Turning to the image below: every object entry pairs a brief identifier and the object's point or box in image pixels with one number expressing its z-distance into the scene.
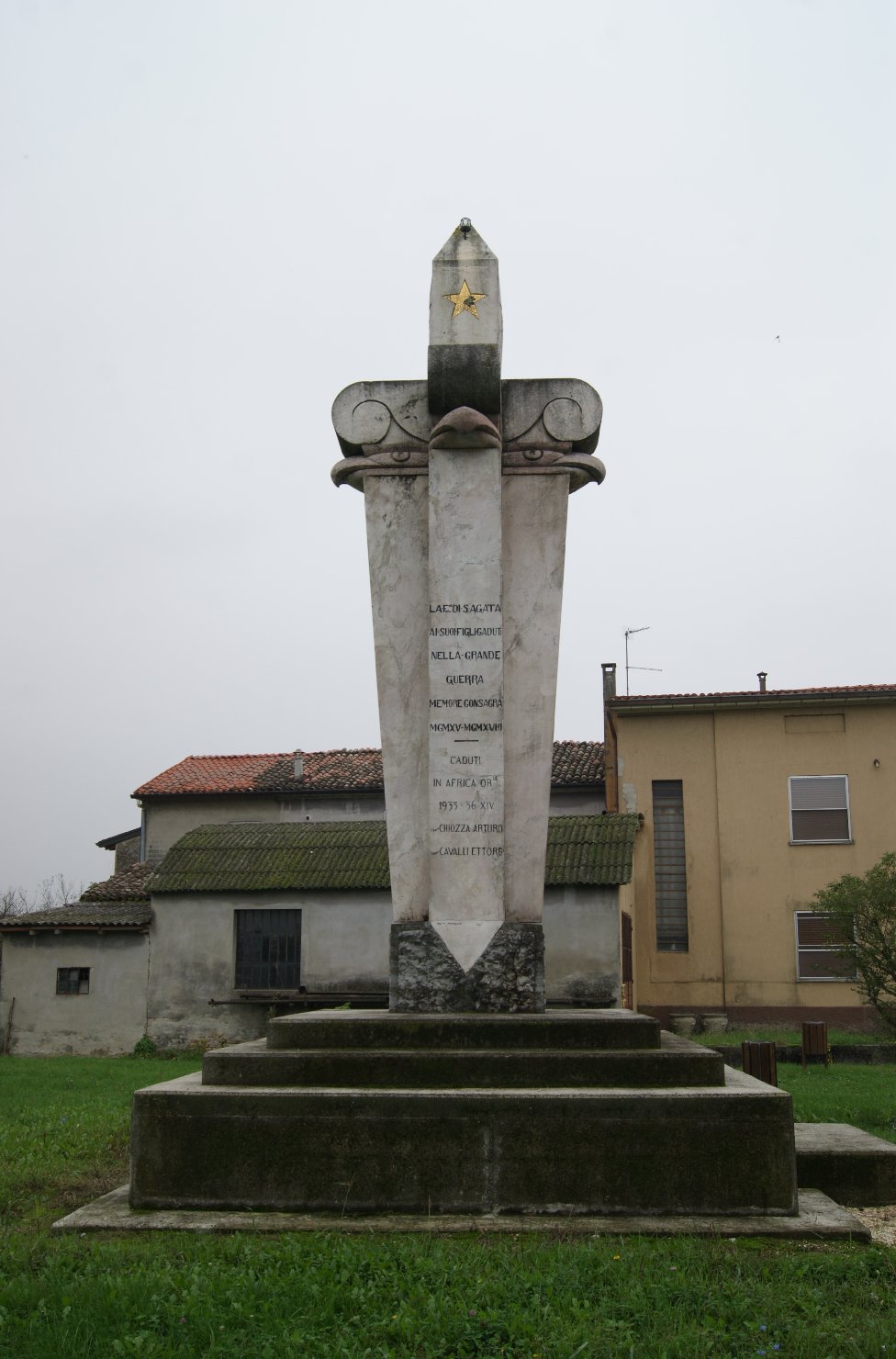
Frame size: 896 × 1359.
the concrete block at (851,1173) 5.41
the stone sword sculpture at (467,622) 6.26
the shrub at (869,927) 14.00
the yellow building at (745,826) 23.69
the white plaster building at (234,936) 19.28
